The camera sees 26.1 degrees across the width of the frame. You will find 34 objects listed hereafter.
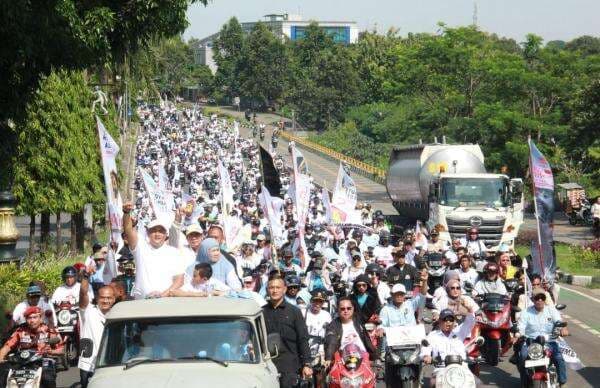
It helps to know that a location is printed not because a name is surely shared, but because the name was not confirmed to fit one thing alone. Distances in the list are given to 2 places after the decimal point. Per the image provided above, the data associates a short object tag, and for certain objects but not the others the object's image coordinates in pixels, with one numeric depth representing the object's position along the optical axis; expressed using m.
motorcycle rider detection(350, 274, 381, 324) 17.16
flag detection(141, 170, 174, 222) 21.53
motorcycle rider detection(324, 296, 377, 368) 13.80
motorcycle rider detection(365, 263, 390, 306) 18.47
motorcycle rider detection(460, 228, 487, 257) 27.48
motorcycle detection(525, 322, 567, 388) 15.35
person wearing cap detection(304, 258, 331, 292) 18.81
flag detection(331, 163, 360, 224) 32.34
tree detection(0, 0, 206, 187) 14.66
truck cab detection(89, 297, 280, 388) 9.61
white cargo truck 37.28
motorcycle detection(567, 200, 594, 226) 58.16
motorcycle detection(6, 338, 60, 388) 13.71
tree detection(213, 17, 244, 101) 178.38
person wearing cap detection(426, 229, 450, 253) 27.13
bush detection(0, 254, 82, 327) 23.08
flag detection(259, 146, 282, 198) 24.88
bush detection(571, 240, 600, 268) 38.47
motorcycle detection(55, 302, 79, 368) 18.58
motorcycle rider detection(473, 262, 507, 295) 19.06
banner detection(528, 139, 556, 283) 21.72
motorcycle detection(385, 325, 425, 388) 14.91
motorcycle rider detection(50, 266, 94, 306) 18.52
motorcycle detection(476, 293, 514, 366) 18.44
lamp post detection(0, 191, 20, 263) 22.44
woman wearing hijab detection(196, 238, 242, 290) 14.98
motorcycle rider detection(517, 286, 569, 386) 16.02
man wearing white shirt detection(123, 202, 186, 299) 12.35
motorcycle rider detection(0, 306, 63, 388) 14.04
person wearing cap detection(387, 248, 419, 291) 20.23
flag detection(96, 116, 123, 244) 19.28
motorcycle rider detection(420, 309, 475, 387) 14.13
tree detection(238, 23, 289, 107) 167.12
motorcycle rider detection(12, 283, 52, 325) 16.28
